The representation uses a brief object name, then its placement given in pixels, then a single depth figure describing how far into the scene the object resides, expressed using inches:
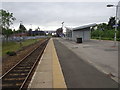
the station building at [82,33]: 1086.1
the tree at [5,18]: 969.5
